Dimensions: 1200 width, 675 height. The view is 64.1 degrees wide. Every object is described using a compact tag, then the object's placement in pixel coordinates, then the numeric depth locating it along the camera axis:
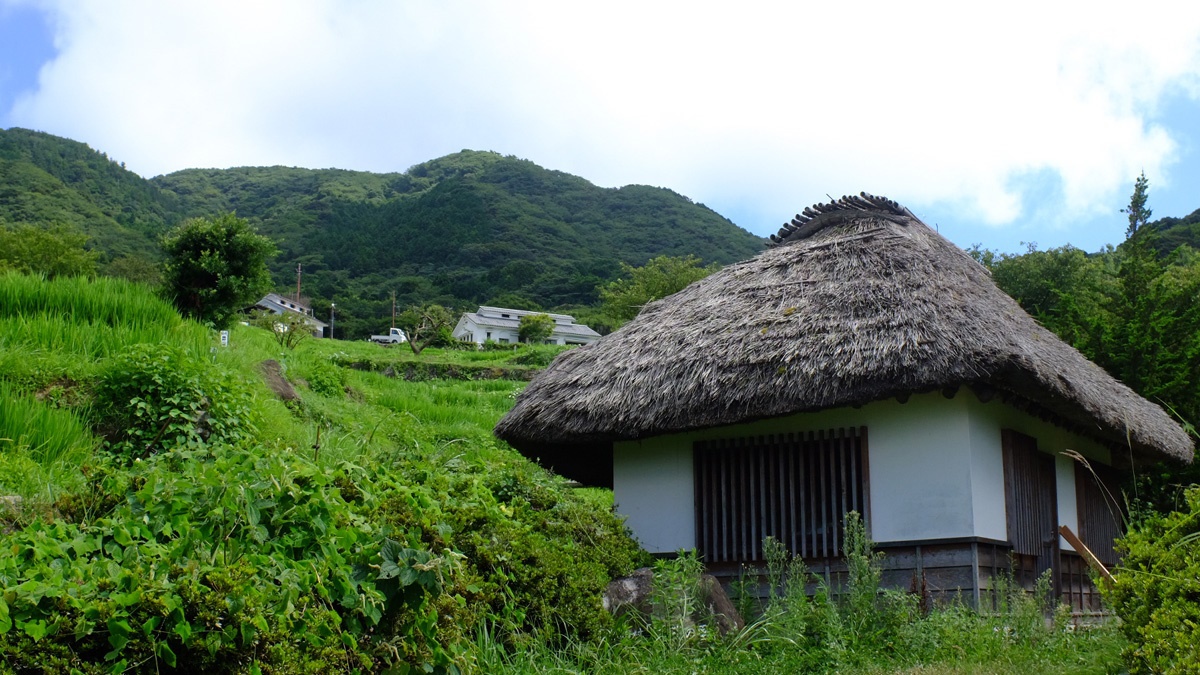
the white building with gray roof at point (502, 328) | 49.53
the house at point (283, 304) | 49.44
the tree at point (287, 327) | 19.30
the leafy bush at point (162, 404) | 7.77
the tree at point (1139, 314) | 12.79
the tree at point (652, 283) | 34.25
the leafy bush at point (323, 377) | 14.25
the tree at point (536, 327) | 40.94
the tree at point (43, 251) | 31.12
